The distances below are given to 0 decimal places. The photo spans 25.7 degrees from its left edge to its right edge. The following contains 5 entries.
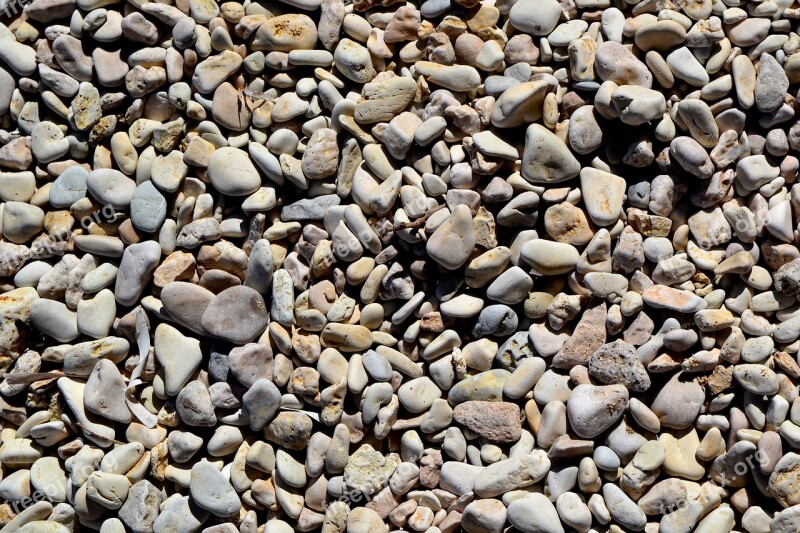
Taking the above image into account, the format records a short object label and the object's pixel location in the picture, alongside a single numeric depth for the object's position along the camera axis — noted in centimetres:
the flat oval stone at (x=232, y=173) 92
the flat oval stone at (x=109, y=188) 94
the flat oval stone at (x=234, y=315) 90
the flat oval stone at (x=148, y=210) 93
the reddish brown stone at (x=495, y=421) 88
